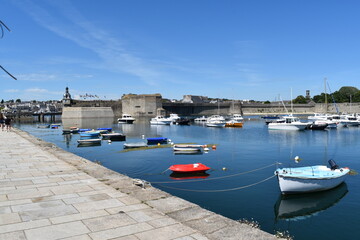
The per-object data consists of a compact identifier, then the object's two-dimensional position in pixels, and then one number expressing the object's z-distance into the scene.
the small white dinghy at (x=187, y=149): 28.00
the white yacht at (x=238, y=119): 90.53
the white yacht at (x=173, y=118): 82.11
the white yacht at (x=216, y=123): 68.86
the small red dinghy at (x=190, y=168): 18.72
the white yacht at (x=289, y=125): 56.06
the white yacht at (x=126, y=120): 85.61
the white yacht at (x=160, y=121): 77.94
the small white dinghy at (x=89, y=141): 35.88
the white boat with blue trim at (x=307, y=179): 13.67
